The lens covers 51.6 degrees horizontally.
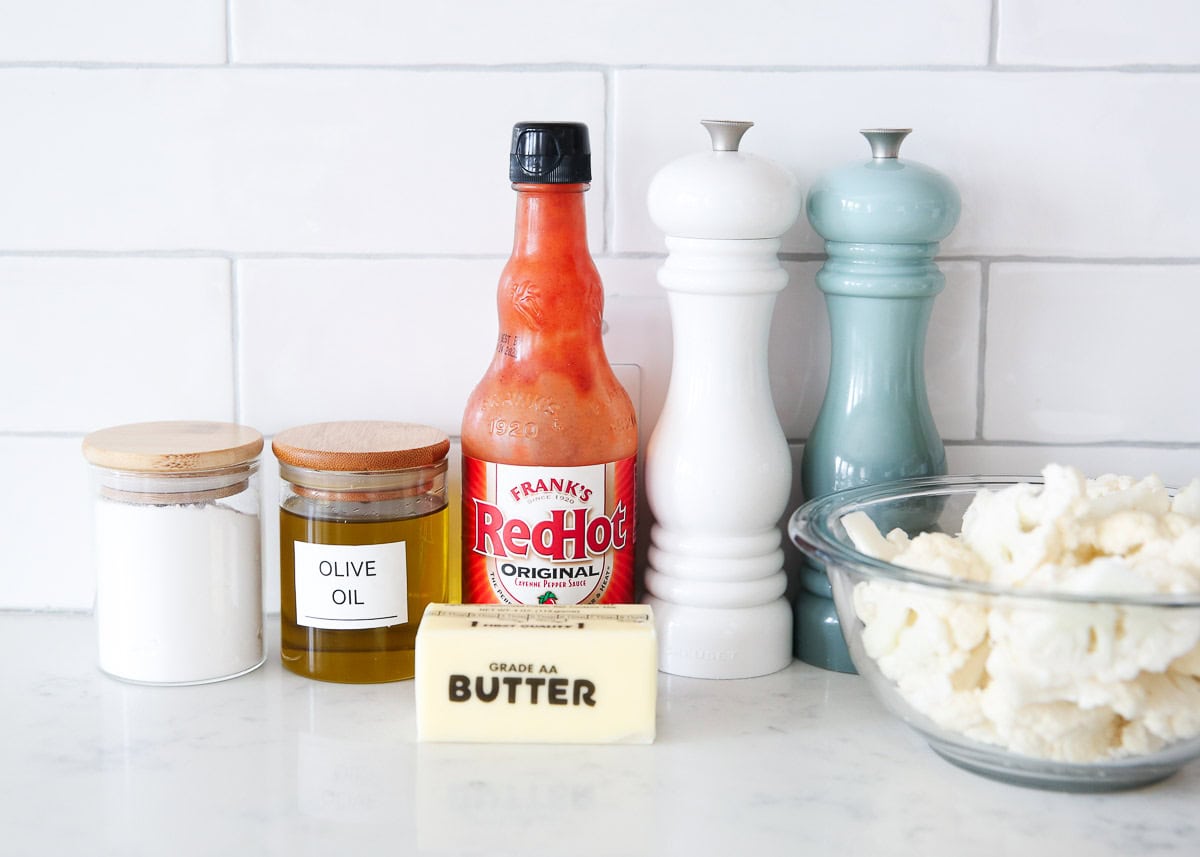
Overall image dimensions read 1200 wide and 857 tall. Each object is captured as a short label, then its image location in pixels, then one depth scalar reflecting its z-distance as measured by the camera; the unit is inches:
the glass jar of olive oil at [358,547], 29.4
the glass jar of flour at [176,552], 29.0
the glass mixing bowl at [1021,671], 23.2
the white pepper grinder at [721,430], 29.9
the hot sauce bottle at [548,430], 29.9
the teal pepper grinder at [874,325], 30.5
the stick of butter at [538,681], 26.8
